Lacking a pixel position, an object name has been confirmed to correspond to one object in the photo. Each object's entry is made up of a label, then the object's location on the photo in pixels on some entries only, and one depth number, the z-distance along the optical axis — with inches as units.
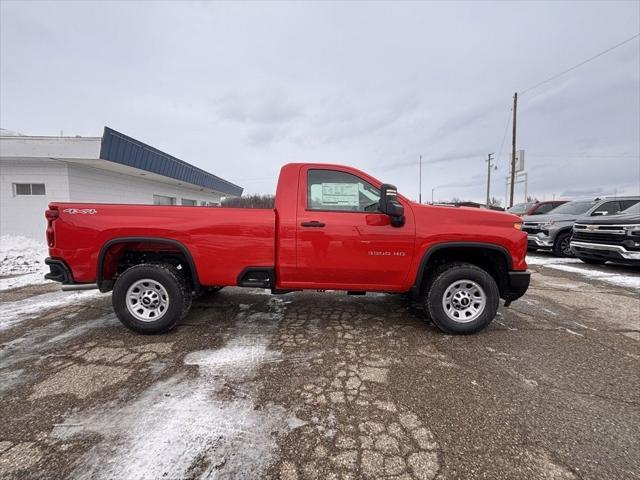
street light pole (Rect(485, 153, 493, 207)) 1663.9
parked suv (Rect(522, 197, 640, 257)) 393.7
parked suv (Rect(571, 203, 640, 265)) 277.7
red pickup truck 139.2
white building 376.8
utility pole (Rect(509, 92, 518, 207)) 908.6
